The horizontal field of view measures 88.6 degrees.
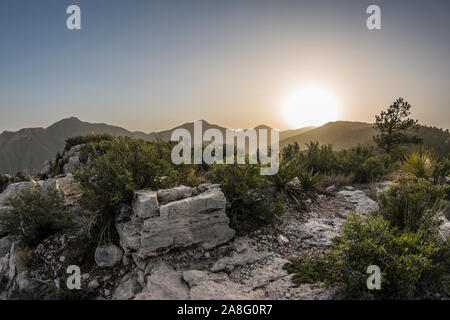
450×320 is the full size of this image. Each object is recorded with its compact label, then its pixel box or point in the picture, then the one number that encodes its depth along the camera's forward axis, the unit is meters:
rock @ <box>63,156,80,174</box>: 11.87
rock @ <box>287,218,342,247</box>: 4.69
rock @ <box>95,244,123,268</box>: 4.11
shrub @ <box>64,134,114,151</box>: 16.54
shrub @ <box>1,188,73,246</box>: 4.72
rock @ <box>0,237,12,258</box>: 5.25
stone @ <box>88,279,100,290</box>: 3.69
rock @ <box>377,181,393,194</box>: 8.44
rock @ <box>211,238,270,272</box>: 3.94
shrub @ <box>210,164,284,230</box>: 5.07
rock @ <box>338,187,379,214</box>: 6.69
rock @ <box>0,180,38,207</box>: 6.57
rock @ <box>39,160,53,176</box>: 15.03
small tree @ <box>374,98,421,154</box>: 19.72
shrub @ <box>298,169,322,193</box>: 7.48
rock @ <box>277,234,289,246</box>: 4.63
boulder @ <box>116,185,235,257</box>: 4.05
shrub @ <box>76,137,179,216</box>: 4.59
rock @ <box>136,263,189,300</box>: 3.20
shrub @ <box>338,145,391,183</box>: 9.83
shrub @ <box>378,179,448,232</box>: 4.25
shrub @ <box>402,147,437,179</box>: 7.93
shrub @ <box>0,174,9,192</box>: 11.79
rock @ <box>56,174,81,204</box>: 5.70
